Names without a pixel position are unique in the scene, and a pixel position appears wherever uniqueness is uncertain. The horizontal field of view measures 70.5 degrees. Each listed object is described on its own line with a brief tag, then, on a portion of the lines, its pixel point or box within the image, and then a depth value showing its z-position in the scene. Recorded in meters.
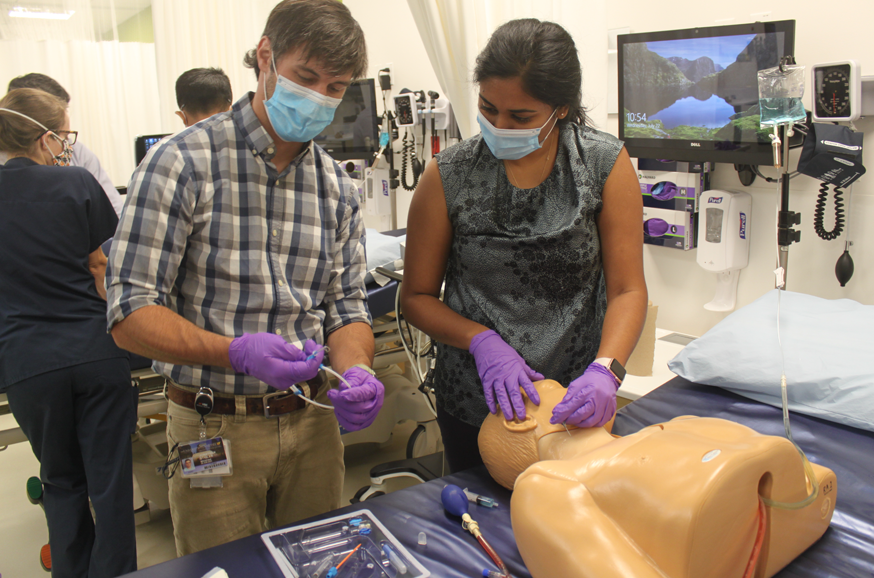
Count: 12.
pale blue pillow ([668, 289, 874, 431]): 1.50
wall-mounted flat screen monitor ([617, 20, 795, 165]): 2.07
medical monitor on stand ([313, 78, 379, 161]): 3.70
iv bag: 1.85
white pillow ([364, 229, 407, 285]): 2.42
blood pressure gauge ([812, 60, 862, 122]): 1.89
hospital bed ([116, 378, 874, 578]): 0.98
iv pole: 1.91
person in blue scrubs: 1.77
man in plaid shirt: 1.07
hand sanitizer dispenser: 2.30
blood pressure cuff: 1.86
